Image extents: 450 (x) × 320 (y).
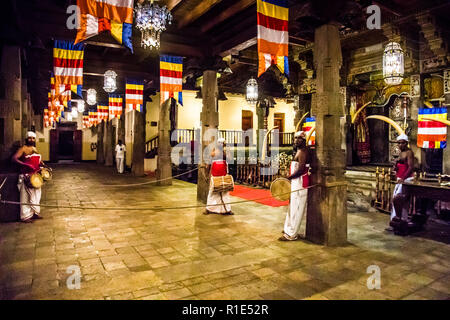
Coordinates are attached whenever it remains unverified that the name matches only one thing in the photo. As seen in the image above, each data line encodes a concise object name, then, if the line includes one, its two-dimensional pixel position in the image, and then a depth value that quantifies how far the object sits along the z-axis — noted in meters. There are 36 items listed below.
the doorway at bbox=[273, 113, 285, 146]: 25.63
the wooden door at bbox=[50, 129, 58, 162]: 25.83
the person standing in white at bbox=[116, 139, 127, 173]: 19.00
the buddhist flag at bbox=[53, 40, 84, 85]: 9.38
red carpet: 9.84
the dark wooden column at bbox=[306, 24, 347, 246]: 5.75
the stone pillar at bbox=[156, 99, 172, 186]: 13.95
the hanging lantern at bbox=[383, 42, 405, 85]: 8.99
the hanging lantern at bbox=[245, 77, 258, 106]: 13.73
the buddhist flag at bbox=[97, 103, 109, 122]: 19.75
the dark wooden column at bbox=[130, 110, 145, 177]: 16.33
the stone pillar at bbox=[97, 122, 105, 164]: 25.94
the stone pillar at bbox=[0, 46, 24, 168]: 7.80
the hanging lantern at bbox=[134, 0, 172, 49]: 5.96
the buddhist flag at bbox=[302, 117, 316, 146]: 13.08
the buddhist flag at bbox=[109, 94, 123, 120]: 16.55
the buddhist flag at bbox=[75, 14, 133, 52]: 5.45
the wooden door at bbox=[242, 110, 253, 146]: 24.46
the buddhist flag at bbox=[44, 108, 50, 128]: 21.85
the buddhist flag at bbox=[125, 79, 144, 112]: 14.43
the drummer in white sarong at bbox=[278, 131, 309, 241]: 6.00
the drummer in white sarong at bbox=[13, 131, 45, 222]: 7.39
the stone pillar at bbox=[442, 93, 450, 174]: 9.43
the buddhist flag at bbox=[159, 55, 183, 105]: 10.24
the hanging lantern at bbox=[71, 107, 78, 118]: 24.38
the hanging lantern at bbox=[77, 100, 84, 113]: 21.72
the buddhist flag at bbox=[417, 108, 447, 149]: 9.52
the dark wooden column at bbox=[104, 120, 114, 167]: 24.00
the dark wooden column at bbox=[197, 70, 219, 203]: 9.69
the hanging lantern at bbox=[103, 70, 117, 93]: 12.62
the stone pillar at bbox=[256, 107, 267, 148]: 19.31
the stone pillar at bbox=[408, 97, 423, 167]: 10.26
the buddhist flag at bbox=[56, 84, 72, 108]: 11.19
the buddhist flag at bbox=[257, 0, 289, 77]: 5.92
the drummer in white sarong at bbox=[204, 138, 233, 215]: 8.43
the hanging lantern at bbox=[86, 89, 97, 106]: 17.47
